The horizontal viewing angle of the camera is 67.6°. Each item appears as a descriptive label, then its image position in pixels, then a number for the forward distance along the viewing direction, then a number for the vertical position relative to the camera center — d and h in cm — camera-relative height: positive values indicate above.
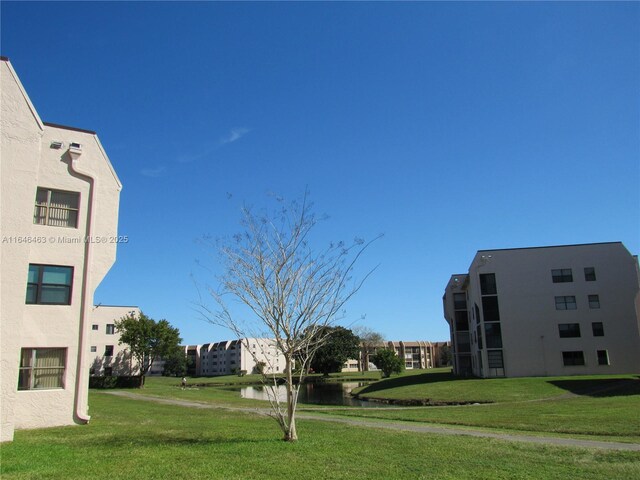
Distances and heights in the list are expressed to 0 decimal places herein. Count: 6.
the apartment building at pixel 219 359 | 13050 -302
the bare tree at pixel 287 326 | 1203 +52
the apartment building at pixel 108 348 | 6438 +42
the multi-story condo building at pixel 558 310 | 4356 +273
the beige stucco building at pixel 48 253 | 1252 +306
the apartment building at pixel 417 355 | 14750 -345
